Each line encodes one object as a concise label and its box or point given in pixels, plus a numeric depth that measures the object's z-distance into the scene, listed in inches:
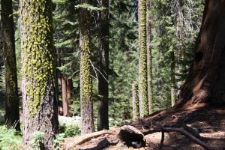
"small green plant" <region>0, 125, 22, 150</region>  330.6
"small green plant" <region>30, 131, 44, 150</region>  281.4
